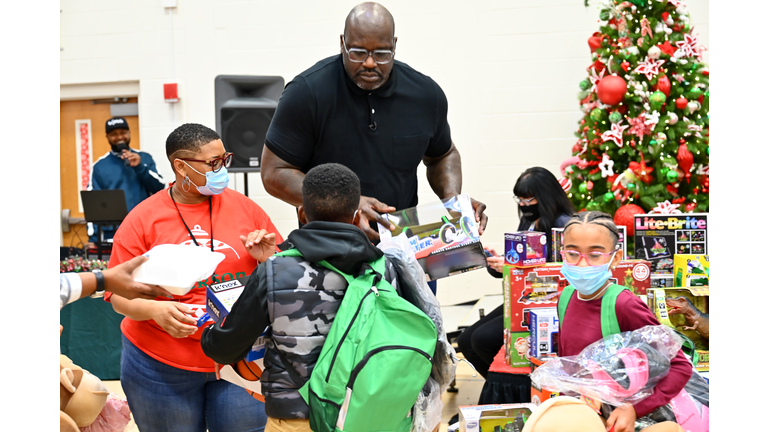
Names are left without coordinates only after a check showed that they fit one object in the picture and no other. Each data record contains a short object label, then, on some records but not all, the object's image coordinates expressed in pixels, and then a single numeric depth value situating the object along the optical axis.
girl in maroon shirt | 1.88
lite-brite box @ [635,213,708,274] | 2.88
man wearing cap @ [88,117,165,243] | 5.71
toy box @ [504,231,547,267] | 2.63
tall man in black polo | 2.17
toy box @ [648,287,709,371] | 2.55
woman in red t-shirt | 1.95
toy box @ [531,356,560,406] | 2.02
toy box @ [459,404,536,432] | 1.99
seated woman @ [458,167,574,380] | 3.39
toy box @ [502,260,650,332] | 2.66
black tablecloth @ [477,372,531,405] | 2.65
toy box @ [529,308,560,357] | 2.53
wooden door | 6.60
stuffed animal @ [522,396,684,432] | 1.69
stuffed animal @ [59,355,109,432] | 2.01
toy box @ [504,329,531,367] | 2.74
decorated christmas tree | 4.72
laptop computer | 5.20
